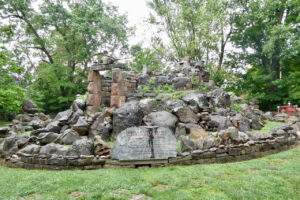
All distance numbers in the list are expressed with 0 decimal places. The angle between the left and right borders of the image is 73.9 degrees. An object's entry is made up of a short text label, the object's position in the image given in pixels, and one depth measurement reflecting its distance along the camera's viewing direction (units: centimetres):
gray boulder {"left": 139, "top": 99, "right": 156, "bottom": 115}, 905
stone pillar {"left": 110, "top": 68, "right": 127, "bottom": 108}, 1070
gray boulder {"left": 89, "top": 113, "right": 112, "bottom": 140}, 791
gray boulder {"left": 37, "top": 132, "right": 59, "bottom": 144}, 702
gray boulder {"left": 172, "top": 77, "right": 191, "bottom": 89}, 1206
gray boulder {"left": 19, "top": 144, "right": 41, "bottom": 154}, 560
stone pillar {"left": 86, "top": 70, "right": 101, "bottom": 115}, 1066
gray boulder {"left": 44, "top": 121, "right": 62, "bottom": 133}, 858
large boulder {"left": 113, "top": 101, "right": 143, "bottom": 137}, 768
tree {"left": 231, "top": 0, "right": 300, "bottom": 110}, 1752
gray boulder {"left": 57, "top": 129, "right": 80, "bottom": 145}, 708
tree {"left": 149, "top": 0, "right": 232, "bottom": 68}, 2061
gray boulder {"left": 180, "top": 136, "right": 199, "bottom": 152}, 542
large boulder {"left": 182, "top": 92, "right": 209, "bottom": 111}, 937
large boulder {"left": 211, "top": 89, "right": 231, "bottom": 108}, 1000
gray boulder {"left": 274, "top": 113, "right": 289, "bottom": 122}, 1314
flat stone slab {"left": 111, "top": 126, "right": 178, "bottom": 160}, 491
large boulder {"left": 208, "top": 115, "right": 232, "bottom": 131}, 827
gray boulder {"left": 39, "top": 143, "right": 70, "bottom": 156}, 548
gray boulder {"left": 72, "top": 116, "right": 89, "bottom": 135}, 812
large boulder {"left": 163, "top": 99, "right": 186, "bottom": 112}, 904
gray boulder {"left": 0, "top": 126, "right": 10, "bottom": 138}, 889
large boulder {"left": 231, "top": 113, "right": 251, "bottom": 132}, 854
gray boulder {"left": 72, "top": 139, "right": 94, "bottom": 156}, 536
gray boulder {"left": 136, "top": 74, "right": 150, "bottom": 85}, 1305
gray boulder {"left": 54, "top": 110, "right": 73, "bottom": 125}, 916
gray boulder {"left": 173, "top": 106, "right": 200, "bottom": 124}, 842
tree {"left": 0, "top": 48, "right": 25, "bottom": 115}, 1159
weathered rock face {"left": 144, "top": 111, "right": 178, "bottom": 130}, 792
